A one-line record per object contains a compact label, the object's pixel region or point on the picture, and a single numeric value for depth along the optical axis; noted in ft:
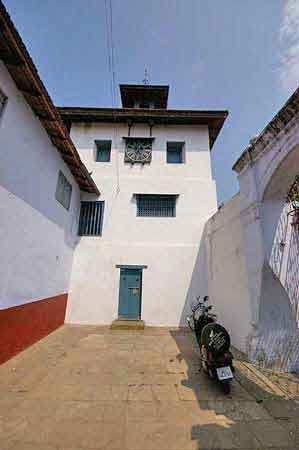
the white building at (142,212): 23.11
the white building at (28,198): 11.92
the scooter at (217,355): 9.83
